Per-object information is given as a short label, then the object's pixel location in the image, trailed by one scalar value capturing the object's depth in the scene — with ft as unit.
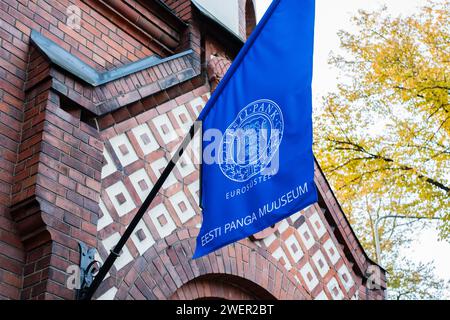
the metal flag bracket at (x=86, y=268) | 16.87
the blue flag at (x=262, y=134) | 15.92
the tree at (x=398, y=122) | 42.63
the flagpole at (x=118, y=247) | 16.43
